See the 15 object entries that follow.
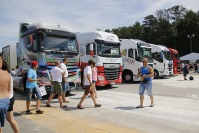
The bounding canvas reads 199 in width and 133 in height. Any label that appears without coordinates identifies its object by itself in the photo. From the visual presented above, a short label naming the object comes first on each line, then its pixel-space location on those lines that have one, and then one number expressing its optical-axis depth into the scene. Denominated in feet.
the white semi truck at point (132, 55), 61.87
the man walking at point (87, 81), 30.04
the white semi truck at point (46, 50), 37.52
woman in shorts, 38.15
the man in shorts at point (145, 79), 30.14
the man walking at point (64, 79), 34.65
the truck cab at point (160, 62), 77.71
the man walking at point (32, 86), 26.89
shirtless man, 14.67
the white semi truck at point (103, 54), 48.61
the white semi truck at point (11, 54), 57.46
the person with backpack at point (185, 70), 74.19
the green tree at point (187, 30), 199.11
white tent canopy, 144.75
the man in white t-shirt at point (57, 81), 31.48
